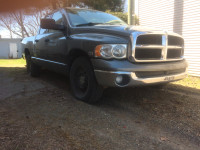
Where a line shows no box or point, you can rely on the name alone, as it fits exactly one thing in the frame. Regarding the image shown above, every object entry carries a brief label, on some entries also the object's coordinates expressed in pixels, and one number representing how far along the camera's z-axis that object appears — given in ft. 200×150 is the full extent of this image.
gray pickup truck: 9.37
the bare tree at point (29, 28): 74.48
